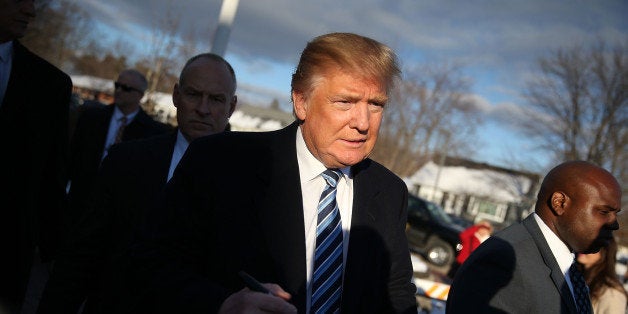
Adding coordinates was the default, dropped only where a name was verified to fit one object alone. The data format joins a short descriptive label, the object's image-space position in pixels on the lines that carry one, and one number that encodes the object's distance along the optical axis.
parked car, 14.43
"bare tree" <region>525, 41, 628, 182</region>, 23.75
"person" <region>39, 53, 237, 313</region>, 2.33
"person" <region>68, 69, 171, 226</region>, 4.58
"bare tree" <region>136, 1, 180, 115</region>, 28.53
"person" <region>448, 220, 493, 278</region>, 9.43
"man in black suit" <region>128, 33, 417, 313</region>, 1.65
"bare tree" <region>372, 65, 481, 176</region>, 40.25
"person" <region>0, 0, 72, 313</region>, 2.18
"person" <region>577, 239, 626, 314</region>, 3.79
